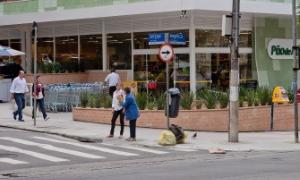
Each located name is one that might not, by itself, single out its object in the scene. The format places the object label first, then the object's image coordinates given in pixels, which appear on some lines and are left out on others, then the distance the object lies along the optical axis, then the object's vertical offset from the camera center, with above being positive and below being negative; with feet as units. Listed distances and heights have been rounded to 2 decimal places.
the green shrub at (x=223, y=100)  78.43 -2.87
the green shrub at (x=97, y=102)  83.35 -3.29
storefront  101.14 +4.50
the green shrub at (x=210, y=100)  77.61 -2.83
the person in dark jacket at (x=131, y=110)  64.13 -3.31
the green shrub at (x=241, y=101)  80.16 -3.05
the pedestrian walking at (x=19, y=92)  81.30 -2.01
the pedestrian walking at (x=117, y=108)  66.33 -3.23
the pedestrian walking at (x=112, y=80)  94.79 -0.66
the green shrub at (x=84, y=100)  84.58 -3.15
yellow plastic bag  62.39 -5.87
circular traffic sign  67.00 +2.21
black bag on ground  63.21 -5.30
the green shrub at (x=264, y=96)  82.69 -2.56
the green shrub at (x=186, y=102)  77.30 -3.05
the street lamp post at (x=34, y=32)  75.72 +4.86
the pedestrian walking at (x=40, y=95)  81.56 -2.41
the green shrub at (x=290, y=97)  87.44 -2.82
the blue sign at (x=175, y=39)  69.39 +3.81
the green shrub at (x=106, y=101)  82.43 -3.15
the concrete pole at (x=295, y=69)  65.67 +0.62
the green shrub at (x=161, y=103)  78.22 -3.20
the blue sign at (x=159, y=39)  68.55 +3.82
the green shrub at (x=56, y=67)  111.96 +1.38
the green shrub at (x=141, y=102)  79.41 -3.14
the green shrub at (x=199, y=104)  77.70 -3.30
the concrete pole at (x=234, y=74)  64.13 +0.13
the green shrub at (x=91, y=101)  83.65 -3.24
